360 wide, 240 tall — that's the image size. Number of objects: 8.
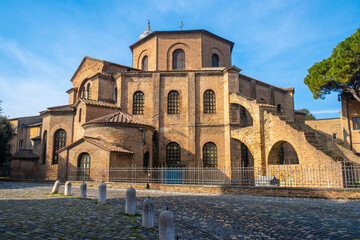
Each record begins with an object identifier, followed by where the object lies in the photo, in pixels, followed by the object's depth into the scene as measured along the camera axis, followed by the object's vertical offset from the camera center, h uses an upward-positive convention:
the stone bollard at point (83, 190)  11.18 -1.02
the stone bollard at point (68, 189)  11.93 -1.05
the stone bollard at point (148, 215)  6.08 -1.08
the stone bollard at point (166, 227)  4.90 -1.07
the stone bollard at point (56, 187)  12.70 -1.03
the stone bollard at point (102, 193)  9.67 -0.98
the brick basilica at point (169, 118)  19.42 +3.67
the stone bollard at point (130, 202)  7.50 -1.00
